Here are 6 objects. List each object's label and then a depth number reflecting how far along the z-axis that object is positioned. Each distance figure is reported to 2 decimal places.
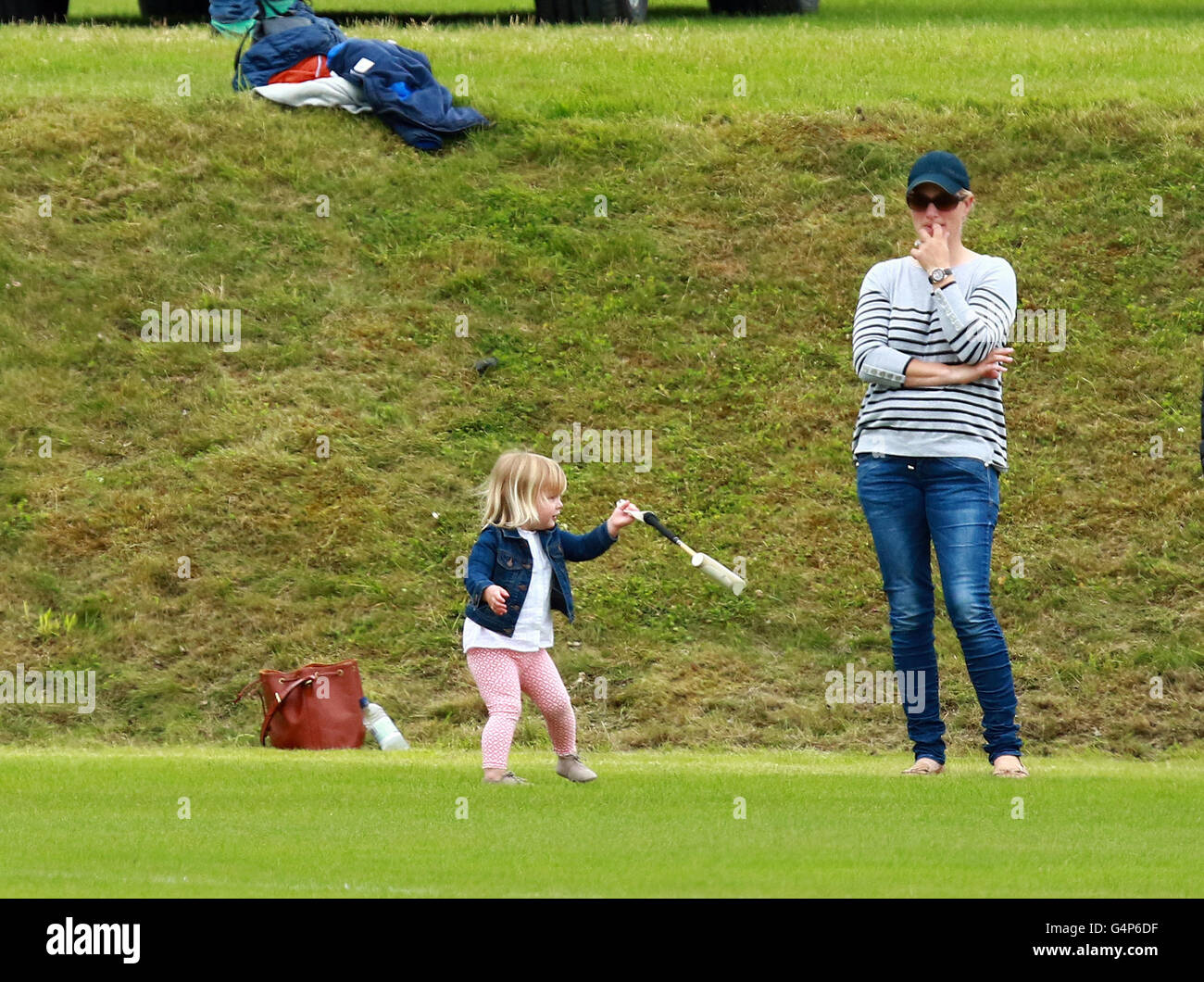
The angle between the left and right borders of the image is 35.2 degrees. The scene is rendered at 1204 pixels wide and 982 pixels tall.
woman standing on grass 8.15
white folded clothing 17.72
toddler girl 8.38
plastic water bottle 11.05
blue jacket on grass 17.31
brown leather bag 10.74
